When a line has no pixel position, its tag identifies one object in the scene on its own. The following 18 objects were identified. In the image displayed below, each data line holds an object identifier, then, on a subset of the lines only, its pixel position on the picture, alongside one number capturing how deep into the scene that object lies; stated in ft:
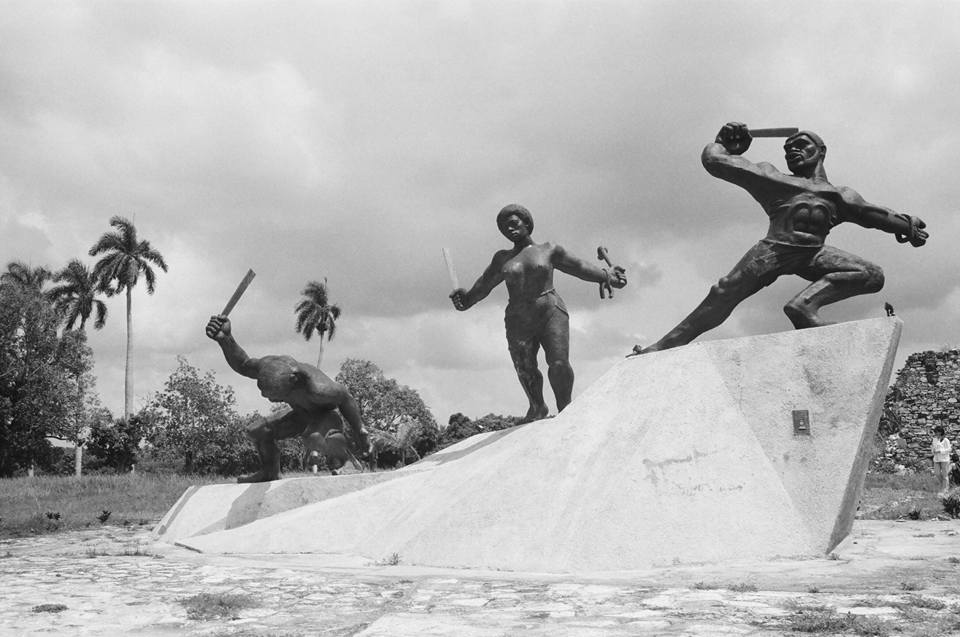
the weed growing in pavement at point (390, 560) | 19.19
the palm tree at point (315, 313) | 135.44
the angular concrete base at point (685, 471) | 17.26
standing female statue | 27.32
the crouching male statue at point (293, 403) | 29.19
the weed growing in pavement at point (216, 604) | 12.45
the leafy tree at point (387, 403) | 123.13
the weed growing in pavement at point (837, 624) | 9.93
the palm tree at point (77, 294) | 110.01
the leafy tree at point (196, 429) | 107.96
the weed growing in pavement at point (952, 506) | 25.68
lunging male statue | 21.21
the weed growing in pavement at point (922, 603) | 11.34
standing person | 40.45
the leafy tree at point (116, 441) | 106.52
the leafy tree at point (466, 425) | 106.22
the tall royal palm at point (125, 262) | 107.55
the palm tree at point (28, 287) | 94.91
